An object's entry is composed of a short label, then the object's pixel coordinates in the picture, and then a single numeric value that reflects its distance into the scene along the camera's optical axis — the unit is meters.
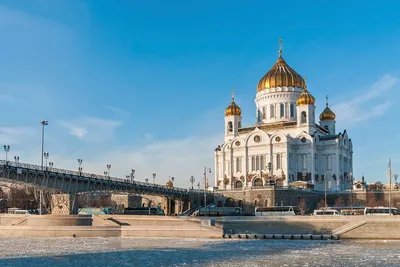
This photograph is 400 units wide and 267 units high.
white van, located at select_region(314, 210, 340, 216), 65.31
